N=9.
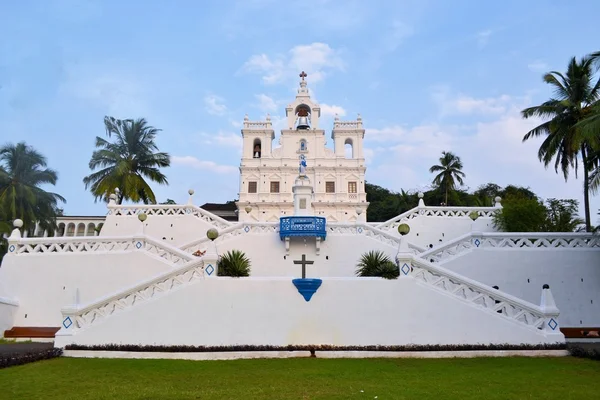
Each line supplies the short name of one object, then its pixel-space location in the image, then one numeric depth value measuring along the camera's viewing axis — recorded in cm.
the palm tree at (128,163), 3152
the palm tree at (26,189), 2673
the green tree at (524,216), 2239
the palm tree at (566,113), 2286
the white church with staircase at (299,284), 1289
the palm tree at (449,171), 4550
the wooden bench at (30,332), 1581
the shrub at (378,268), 1373
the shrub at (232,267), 1530
